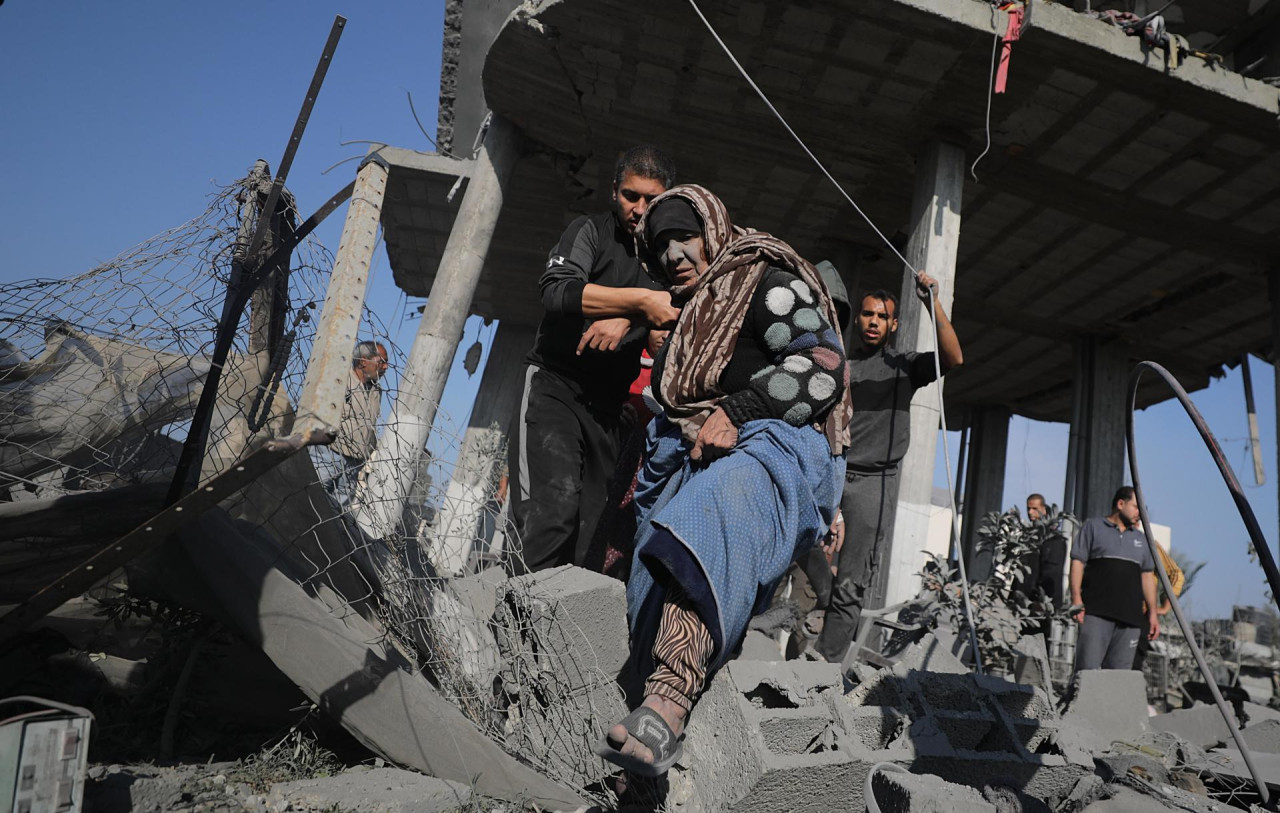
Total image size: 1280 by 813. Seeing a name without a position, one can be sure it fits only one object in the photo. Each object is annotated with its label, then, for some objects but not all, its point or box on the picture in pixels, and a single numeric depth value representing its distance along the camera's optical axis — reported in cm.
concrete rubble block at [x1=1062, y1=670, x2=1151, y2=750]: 387
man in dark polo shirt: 555
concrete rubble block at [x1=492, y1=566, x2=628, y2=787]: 233
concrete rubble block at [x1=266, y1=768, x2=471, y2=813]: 196
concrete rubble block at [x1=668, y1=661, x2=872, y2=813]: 194
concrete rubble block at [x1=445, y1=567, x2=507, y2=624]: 267
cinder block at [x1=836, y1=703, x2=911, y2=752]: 242
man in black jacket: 293
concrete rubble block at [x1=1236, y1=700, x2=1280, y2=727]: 487
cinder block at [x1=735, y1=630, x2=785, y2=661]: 317
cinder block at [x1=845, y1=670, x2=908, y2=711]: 267
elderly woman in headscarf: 198
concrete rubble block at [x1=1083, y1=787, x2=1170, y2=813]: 229
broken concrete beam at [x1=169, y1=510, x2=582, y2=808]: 218
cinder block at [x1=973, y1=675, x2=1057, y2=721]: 287
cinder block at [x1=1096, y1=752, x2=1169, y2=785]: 285
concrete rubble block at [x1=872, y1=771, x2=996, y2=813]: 178
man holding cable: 404
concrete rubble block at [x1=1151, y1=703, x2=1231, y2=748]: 432
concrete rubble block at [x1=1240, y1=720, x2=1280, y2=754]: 419
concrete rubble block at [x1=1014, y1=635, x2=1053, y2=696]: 460
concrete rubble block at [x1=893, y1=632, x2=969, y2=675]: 344
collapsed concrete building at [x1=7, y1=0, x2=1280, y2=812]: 220
